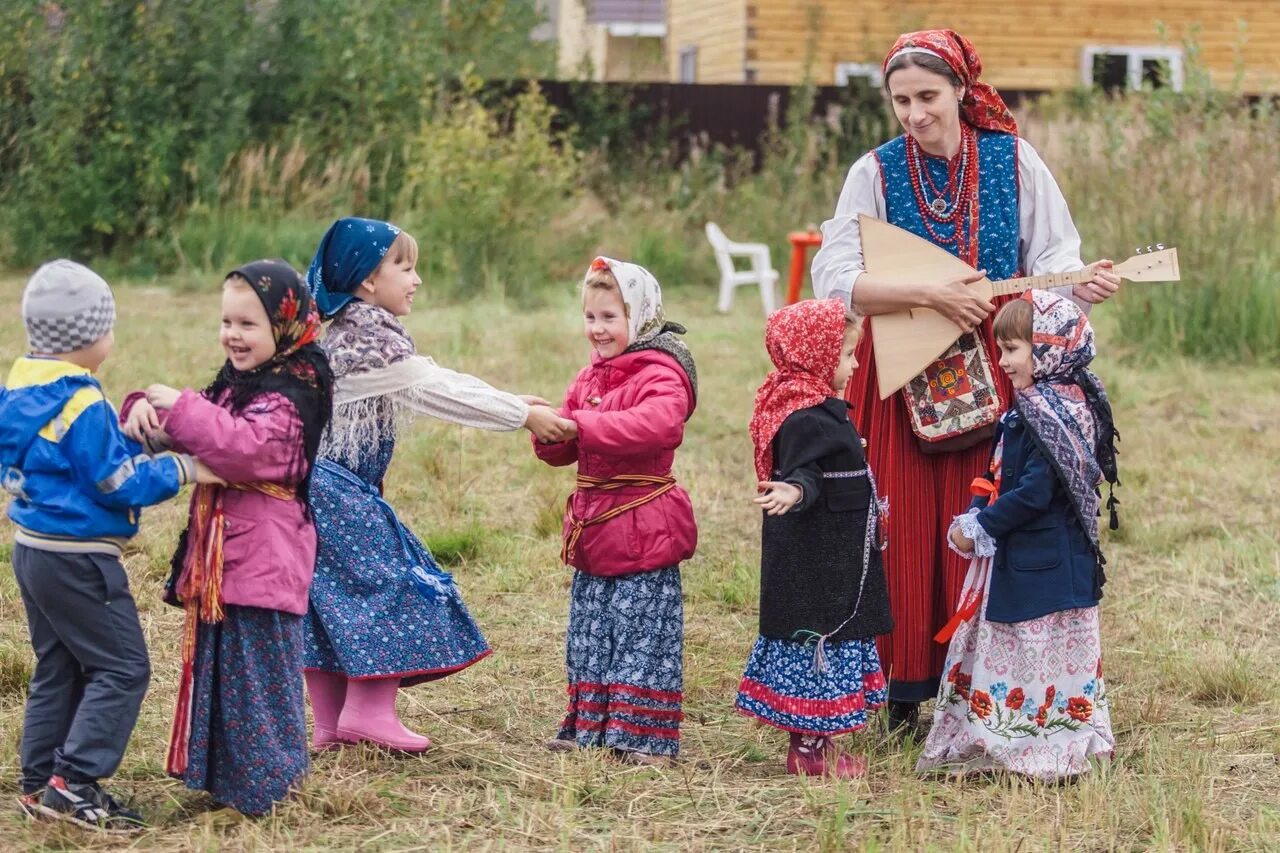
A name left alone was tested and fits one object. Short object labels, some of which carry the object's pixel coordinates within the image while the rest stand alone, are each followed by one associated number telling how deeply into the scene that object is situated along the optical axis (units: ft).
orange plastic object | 89.66
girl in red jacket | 27.58
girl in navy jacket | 26.73
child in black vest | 26.66
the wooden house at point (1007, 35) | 145.59
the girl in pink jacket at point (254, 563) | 23.41
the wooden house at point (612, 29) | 195.11
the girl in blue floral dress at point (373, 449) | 26.50
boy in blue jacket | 22.25
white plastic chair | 92.32
